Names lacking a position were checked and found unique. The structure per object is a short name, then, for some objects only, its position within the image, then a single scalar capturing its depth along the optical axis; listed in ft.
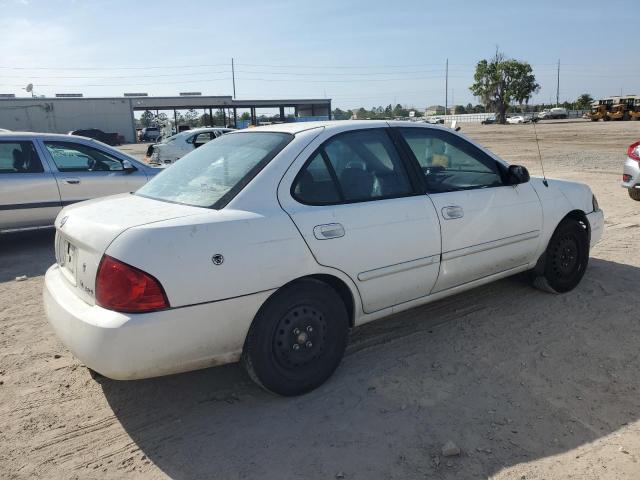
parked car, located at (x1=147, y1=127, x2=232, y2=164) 53.78
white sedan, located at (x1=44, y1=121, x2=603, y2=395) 8.63
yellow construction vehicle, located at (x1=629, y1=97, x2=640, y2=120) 166.84
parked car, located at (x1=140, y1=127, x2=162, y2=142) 181.92
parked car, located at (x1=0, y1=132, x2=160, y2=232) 22.75
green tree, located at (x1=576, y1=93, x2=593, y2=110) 299.77
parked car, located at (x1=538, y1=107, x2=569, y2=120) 250.37
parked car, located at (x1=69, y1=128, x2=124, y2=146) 149.71
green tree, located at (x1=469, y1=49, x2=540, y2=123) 247.50
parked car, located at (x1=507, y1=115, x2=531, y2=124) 232.12
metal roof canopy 185.06
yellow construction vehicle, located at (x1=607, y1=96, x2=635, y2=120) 169.07
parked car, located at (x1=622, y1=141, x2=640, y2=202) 28.91
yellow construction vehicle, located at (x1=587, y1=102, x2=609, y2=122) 178.01
